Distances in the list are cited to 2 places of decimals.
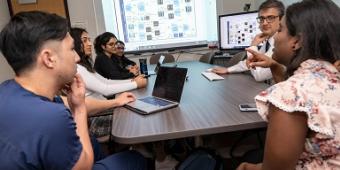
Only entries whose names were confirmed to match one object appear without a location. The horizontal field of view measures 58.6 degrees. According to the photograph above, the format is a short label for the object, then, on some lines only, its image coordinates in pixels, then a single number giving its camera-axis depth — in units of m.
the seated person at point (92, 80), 2.08
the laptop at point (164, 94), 1.60
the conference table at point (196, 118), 1.24
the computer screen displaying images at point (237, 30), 3.82
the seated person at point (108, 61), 2.81
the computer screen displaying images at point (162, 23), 4.68
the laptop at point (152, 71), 3.02
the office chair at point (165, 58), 4.25
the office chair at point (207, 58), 3.92
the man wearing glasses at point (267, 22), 2.26
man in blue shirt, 0.85
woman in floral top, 0.91
